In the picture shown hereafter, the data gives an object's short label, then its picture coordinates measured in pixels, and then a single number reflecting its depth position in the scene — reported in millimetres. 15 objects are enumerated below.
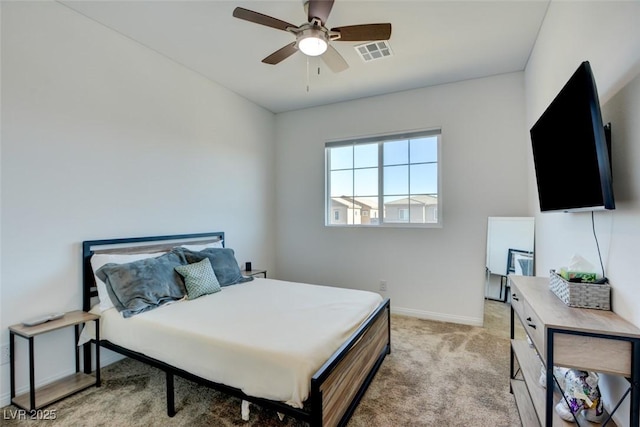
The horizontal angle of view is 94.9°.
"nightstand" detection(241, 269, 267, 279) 3690
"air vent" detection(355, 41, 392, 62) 2768
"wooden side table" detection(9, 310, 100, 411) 1936
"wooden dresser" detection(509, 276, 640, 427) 1157
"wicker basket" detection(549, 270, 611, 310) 1428
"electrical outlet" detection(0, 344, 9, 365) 2012
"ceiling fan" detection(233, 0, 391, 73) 1872
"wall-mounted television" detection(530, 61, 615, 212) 1309
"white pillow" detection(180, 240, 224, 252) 3112
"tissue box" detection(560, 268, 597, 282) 1504
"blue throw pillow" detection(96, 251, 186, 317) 2256
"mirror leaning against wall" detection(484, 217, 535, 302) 3055
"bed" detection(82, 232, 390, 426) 1554
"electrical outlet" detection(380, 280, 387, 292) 3930
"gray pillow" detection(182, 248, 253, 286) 2939
